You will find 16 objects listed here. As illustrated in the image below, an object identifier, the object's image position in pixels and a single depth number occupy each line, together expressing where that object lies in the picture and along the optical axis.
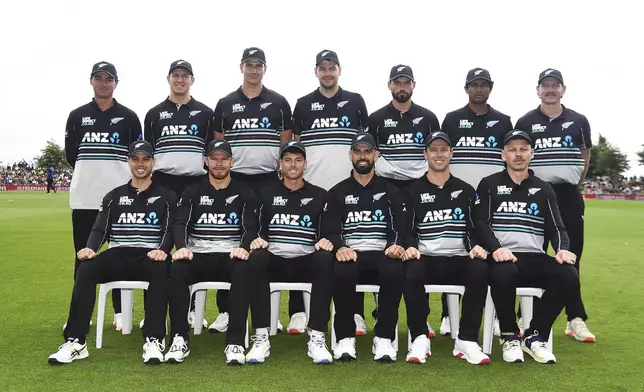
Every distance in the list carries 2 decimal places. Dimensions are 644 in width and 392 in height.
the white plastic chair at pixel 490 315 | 4.78
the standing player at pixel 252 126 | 5.75
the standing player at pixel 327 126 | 5.82
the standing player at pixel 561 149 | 5.59
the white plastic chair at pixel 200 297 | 4.82
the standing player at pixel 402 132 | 5.74
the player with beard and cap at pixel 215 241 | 4.64
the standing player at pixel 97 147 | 5.67
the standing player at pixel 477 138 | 5.64
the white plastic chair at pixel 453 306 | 4.81
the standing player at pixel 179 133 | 5.68
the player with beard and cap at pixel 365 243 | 4.67
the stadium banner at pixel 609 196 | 58.58
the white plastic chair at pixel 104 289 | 4.83
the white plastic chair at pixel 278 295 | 4.88
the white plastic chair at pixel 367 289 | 4.78
